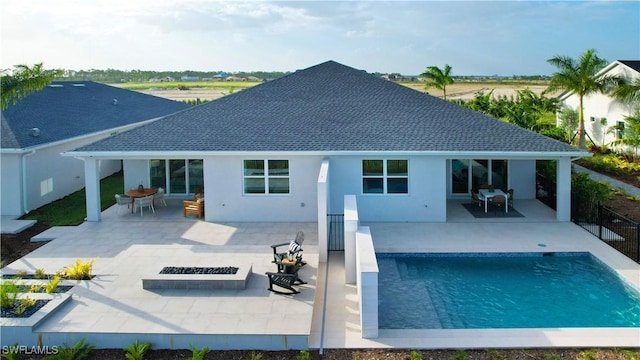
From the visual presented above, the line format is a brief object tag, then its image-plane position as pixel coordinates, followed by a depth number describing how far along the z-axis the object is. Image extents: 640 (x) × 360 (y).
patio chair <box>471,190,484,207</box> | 19.74
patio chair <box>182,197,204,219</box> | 18.73
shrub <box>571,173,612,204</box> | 17.89
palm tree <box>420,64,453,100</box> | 49.84
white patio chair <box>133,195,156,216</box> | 19.34
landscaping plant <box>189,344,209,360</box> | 8.86
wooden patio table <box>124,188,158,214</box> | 19.52
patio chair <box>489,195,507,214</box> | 18.81
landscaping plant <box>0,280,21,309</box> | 10.53
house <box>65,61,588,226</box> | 17.56
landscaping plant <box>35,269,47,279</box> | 12.59
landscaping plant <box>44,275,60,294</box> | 11.43
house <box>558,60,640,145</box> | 31.44
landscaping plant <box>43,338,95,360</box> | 9.09
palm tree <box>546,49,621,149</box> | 32.78
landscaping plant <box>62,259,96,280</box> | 12.34
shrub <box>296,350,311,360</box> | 9.18
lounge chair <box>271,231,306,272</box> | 12.21
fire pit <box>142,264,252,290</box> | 11.56
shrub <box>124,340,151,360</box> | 9.10
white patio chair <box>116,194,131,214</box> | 19.41
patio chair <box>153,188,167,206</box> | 20.05
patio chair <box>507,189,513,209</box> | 19.85
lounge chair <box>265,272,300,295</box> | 11.31
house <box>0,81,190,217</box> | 19.61
